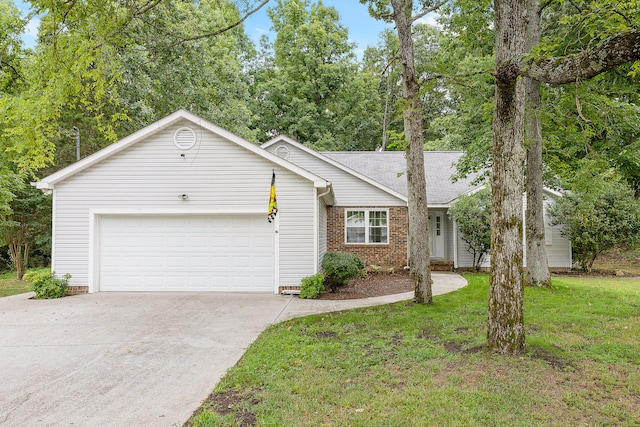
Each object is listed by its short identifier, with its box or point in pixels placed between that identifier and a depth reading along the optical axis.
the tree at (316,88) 28.83
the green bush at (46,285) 10.01
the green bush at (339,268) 10.04
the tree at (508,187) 4.80
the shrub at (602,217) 13.52
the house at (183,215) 10.37
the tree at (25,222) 15.96
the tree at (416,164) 8.44
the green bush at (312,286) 9.73
